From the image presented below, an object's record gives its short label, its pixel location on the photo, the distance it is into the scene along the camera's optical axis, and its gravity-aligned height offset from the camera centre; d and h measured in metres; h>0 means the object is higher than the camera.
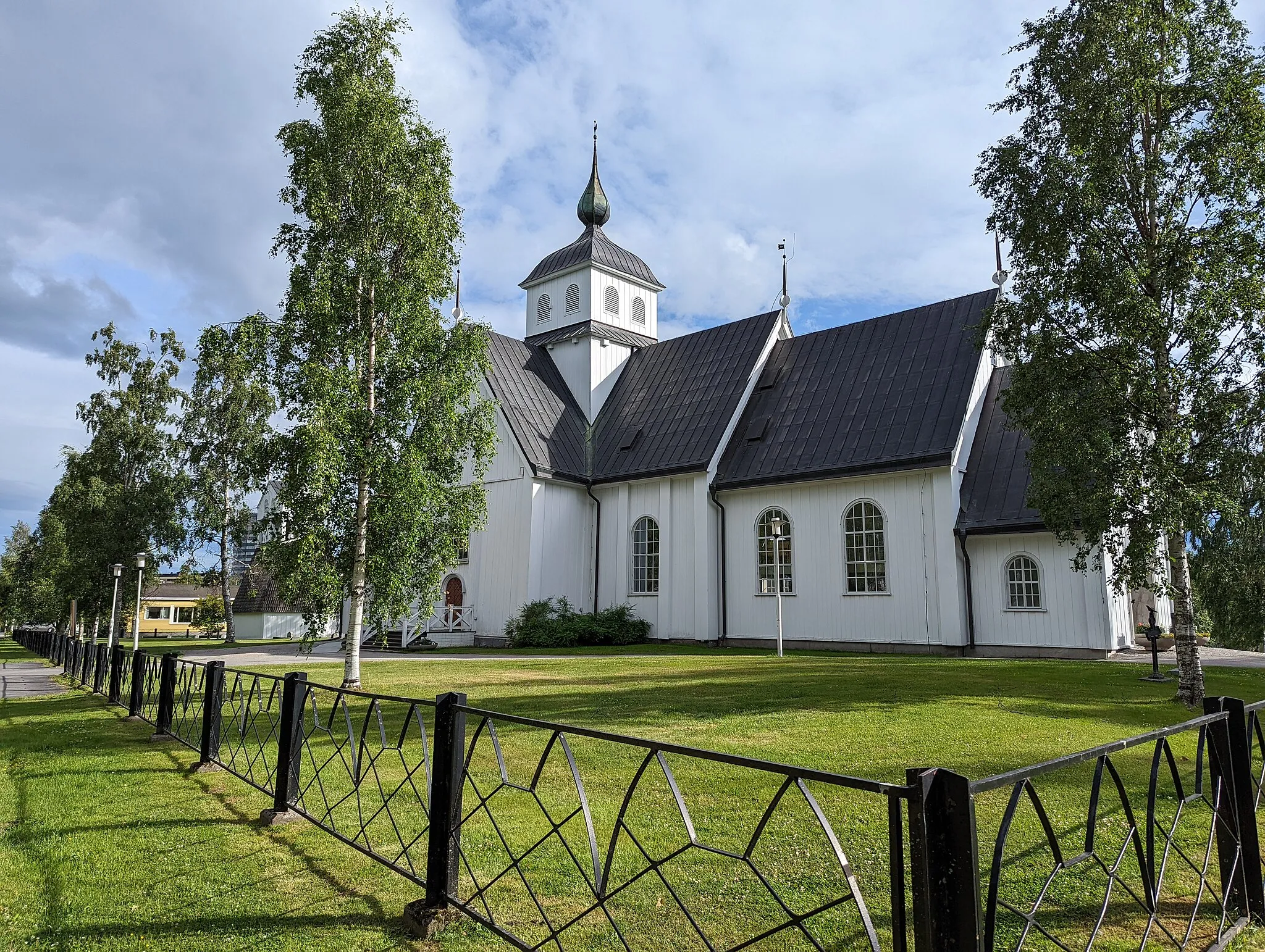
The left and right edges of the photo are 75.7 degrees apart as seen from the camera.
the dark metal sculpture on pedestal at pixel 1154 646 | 12.23 -0.78
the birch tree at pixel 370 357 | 12.93 +4.01
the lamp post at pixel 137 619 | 19.02 -0.53
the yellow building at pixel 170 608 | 69.50 -0.98
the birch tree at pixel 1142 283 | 10.14 +3.98
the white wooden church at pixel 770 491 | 17.91 +2.64
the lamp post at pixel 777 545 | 17.94 +1.13
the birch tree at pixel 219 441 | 28.50 +5.44
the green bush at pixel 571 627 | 21.88 -0.86
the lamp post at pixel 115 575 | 22.47 +0.61
